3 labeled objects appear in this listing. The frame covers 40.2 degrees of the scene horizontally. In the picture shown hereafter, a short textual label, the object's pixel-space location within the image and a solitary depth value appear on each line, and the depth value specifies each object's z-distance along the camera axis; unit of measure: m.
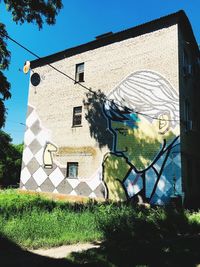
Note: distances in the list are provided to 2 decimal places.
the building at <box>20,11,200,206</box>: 15.02
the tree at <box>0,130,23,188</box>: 27.75
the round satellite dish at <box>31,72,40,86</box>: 22.27
